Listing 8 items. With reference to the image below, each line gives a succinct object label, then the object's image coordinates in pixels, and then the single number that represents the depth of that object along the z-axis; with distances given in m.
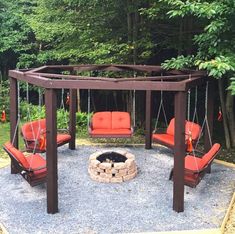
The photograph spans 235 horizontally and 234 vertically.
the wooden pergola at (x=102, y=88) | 4.18
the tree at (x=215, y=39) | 4.19
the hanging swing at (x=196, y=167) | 4.54
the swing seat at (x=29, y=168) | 4.52
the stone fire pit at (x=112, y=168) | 5.24
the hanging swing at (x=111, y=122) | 6.77
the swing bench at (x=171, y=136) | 6.06
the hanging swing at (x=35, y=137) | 5.64
